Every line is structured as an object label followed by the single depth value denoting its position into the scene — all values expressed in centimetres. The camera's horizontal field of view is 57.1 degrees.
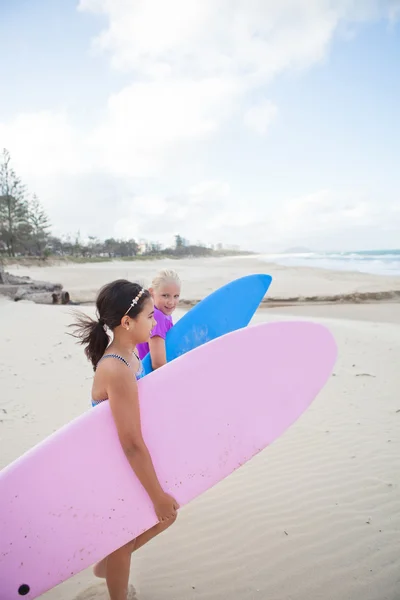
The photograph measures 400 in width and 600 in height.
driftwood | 913
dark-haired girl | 123
